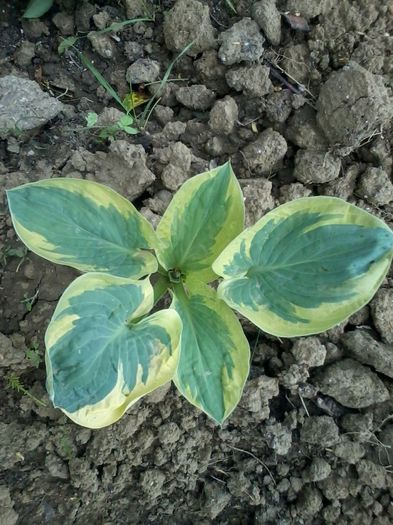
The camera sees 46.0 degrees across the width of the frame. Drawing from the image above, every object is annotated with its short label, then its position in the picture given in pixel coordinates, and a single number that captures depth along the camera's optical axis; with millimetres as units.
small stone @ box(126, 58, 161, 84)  386
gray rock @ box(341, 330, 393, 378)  354
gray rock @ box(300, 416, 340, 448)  355
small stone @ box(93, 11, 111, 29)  387
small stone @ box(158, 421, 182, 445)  347
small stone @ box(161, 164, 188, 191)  359
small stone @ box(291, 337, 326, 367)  354
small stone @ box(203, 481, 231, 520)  355
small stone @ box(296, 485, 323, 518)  357
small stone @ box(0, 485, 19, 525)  332
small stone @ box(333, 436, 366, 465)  358
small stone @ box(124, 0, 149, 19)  390
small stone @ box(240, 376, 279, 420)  350
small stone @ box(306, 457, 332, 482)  355
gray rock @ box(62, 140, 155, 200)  355
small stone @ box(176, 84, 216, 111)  385
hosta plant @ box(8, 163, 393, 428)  261
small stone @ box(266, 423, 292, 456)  355
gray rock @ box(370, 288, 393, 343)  364
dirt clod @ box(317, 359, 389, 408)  357
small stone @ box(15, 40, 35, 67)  384
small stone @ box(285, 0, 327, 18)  382
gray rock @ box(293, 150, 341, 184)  369
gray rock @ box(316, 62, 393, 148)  350
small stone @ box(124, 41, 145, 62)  391
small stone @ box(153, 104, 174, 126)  383
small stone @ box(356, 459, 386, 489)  355
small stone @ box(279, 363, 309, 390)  357
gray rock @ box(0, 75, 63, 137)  362
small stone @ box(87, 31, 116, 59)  387
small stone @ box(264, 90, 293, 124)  378
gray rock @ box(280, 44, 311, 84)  384
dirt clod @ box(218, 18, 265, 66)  377
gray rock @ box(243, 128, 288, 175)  371
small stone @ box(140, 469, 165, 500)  348
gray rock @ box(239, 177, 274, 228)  355
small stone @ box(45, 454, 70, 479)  340
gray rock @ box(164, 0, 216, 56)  381
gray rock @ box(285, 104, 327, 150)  372
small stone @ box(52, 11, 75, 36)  391
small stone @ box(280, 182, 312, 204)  372
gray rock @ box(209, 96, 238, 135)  374
